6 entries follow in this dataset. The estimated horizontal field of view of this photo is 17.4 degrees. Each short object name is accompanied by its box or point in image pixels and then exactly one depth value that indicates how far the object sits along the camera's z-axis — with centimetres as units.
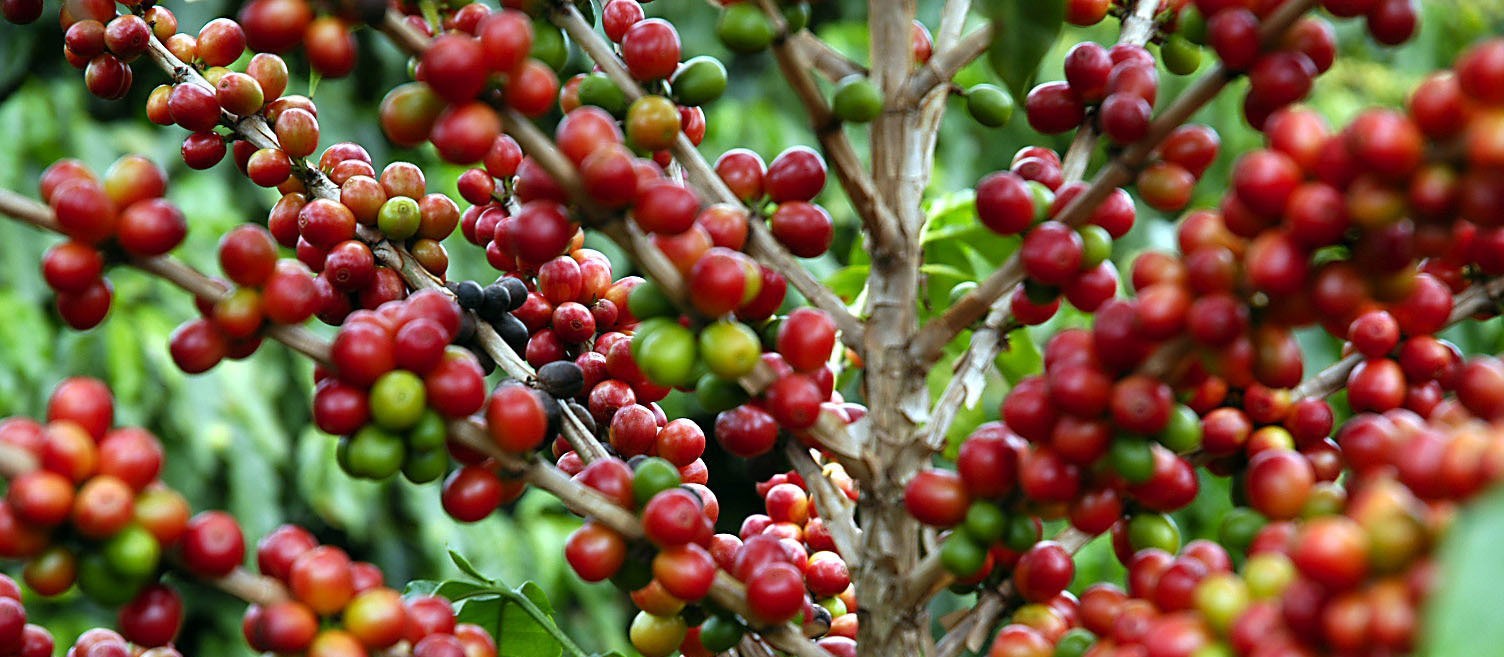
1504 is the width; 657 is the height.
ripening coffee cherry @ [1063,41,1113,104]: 120
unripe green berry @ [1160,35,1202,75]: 123
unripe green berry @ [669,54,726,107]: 120
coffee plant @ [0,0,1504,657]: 108
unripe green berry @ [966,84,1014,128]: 123
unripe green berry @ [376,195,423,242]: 124
